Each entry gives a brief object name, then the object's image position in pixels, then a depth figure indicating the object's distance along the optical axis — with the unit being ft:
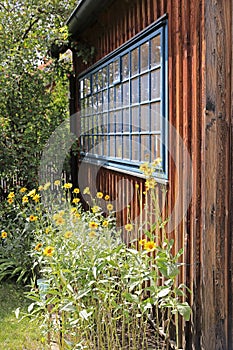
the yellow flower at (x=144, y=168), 9.35
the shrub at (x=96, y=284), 8.81
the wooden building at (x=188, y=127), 8.64
